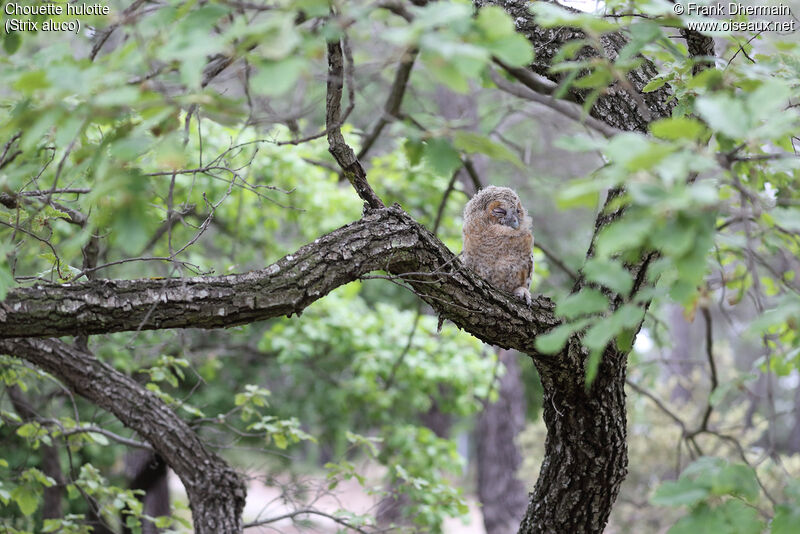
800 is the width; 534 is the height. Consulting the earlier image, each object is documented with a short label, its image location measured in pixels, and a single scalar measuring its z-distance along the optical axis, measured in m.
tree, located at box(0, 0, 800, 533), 2.59
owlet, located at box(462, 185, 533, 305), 6.86
